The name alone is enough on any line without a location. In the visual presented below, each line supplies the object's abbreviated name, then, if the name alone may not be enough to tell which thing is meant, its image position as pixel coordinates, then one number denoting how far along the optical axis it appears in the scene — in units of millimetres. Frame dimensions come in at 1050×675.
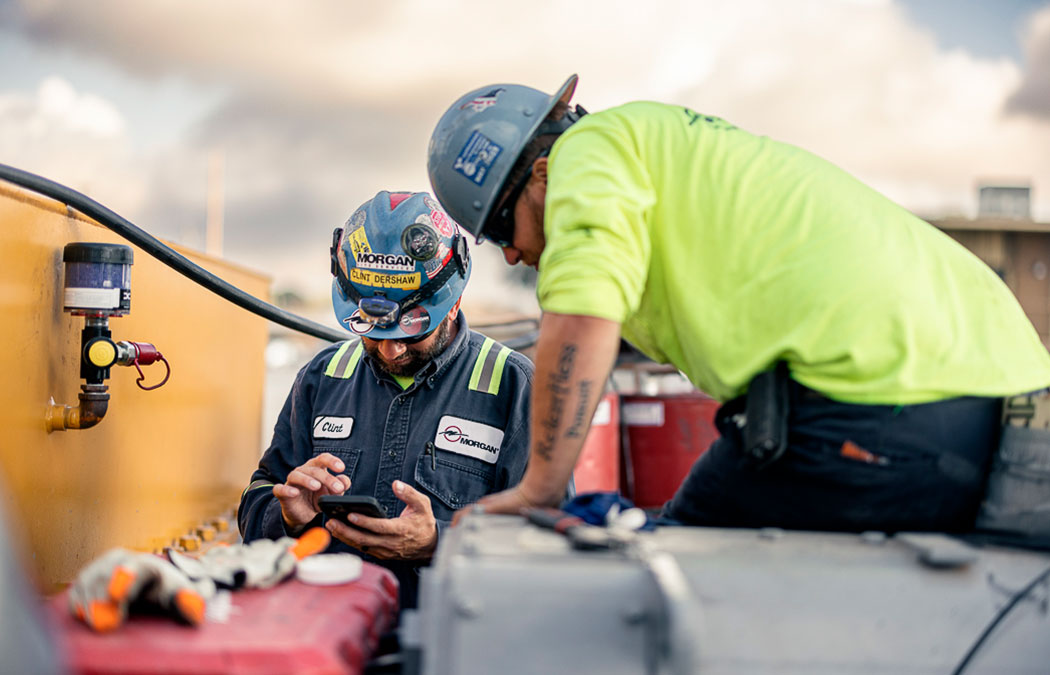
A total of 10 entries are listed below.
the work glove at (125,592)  1521
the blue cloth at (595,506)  1941
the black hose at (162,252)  2621
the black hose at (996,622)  1630
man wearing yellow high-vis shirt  1963
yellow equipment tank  2621
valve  2836
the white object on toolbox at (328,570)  1891
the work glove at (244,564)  1776
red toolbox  1456
